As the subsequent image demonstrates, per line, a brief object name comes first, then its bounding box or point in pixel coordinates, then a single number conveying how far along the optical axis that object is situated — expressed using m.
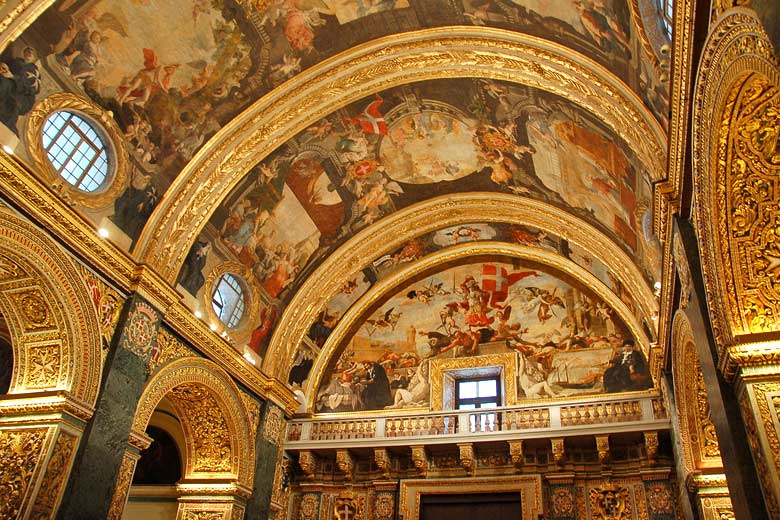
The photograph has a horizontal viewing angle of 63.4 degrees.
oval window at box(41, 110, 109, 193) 10.51
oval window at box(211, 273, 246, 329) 14.33
